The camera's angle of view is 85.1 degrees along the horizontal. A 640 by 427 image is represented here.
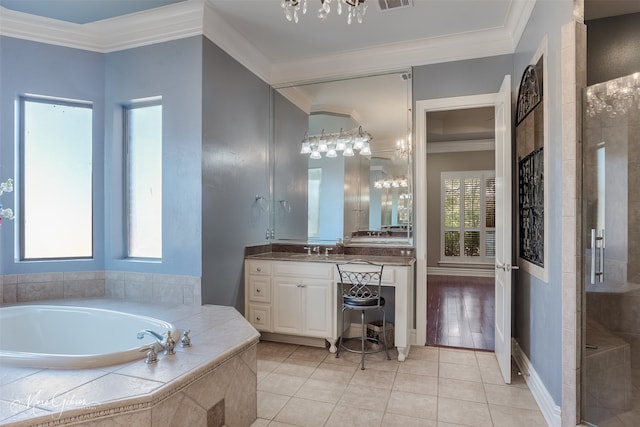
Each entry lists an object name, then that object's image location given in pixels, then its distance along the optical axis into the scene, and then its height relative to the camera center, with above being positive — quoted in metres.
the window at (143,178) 3.09 +0.33
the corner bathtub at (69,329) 2.37 -0.81
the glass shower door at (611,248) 1.81 -0.18
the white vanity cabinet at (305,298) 3.06 -0.79
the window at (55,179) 2.95 +0.31
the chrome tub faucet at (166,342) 1.82 -0.68
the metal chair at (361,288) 2.94 -0.69
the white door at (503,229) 2.60 -0.12
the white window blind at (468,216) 7.18 -0.03
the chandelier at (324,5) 1.77 +1.09
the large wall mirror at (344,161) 3.57 +0.58
